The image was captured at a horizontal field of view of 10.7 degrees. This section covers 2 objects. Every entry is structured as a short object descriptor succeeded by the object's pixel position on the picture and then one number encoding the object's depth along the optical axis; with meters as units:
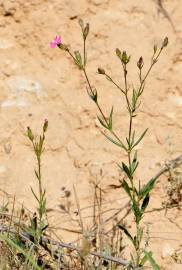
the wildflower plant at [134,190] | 3.29
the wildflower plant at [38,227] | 3.33
